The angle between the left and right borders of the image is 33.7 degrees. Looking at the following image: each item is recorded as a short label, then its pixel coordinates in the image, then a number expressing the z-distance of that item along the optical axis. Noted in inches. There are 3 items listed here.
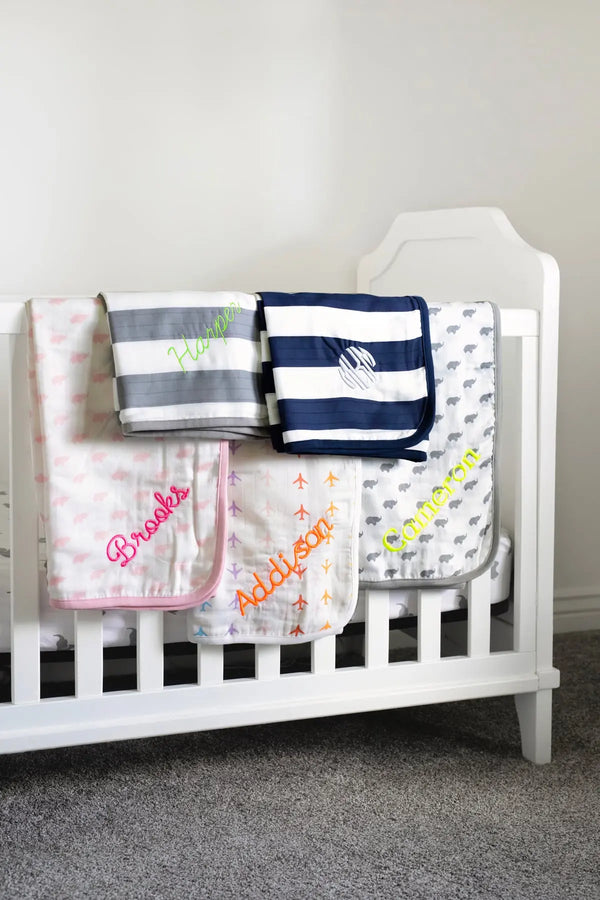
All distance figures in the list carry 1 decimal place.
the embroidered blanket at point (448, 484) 54.5
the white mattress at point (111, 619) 51.1
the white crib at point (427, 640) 49.8
